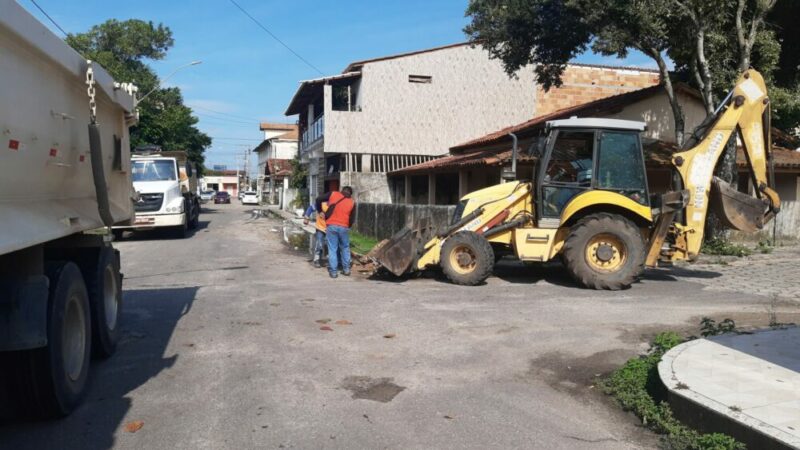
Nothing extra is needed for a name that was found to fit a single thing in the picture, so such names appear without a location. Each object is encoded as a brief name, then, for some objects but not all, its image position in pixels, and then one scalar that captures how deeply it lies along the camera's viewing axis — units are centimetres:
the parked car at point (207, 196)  7400
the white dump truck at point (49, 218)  393
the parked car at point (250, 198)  6500
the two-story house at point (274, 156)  6362
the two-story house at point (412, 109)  2773
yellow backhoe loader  1045
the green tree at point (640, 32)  1423
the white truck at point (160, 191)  2030
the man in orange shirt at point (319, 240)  1341
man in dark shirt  1226
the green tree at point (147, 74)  3837
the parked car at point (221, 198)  7175
